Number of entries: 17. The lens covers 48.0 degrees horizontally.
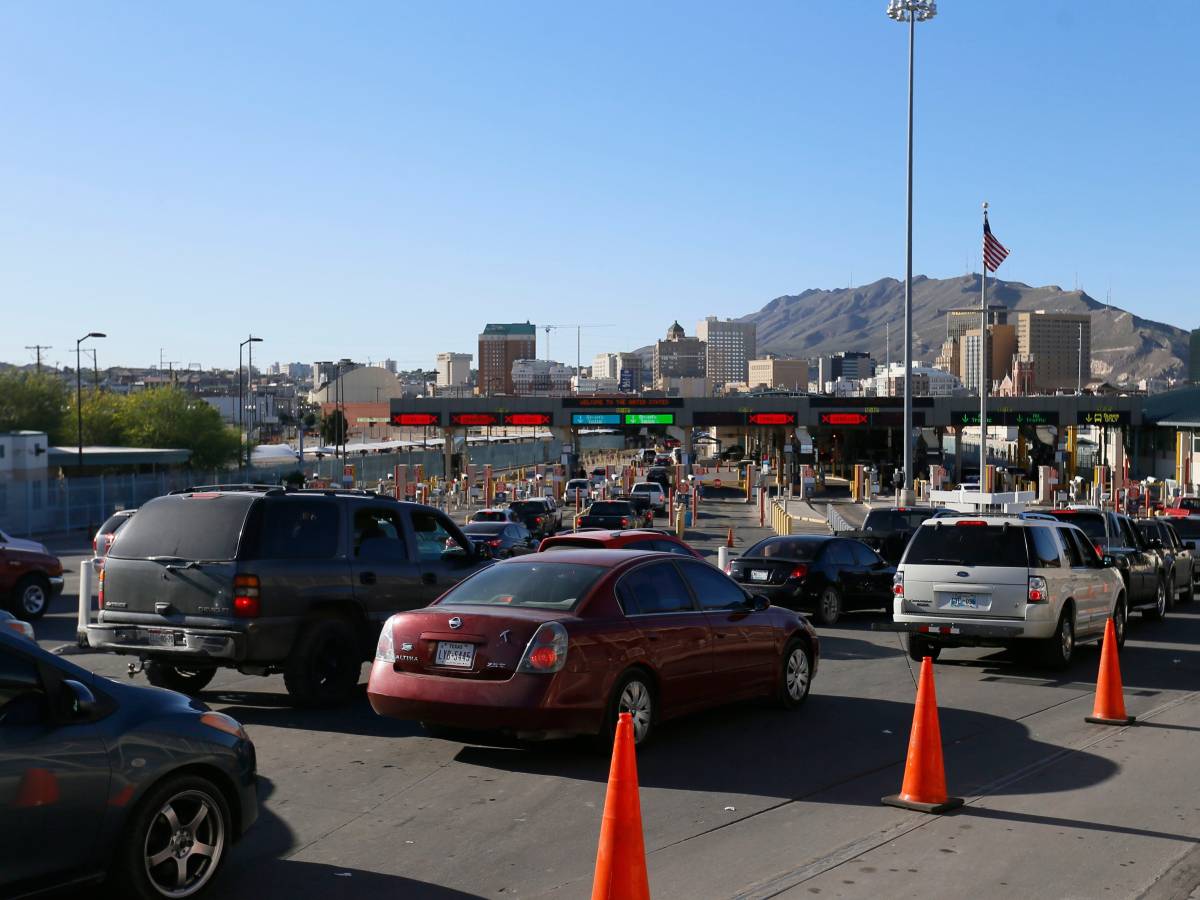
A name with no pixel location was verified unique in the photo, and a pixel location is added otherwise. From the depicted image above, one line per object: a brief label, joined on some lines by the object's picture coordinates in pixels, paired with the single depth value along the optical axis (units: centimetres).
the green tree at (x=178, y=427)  7494
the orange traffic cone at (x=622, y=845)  586
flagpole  4344
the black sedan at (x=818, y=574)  1911
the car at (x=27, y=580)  1952
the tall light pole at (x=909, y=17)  3828
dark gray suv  1097
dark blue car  562
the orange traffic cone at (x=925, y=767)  841
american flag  4106
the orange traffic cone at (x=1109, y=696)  1152
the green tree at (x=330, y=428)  7792
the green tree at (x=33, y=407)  7638
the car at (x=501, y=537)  2870
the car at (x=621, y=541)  1595
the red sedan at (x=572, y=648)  902
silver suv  1425
